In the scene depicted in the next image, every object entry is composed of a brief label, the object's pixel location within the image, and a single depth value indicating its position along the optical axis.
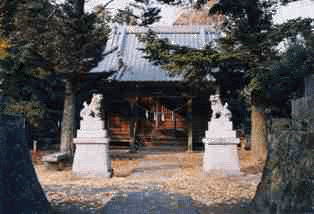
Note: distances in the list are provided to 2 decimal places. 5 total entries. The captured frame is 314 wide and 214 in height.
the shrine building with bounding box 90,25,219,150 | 15.32
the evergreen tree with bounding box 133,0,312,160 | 10.15
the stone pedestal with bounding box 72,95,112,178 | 9.63
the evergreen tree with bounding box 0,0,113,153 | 10.50
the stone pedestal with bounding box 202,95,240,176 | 9.65
